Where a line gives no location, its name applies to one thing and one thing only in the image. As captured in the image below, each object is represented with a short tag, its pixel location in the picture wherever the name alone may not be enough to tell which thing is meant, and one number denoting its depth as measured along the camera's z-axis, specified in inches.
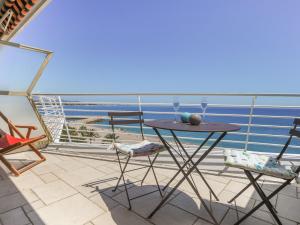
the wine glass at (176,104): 71.6
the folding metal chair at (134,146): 64.7
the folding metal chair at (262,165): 46.1
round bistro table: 50.6
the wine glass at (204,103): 69.4
